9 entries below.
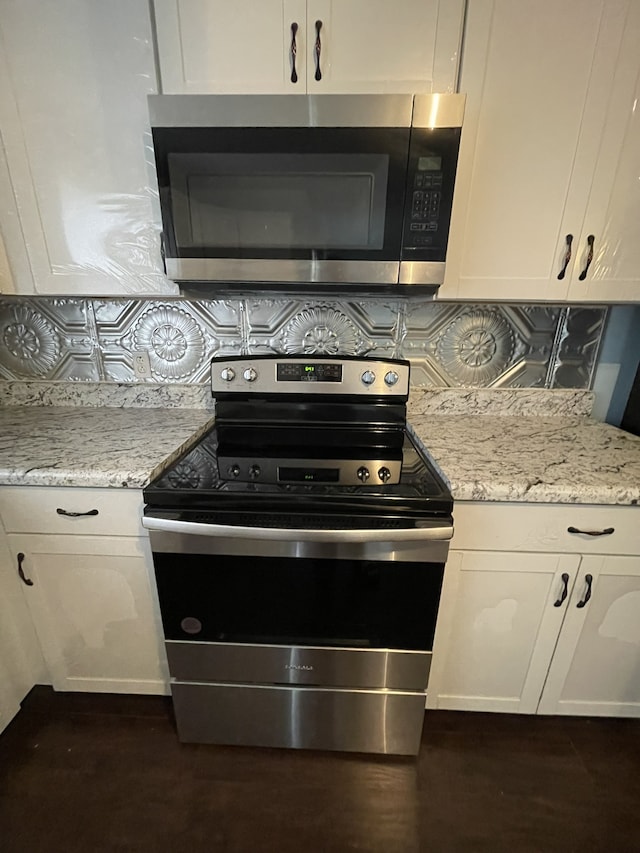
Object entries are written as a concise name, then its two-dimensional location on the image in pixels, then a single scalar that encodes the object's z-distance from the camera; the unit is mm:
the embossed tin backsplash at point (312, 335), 1545
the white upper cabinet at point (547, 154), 1021
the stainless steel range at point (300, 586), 1002
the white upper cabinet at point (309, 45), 1013
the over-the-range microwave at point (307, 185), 1014
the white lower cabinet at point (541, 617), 1097
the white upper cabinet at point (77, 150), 1067
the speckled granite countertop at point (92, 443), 1081
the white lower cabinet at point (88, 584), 1133
